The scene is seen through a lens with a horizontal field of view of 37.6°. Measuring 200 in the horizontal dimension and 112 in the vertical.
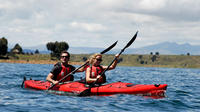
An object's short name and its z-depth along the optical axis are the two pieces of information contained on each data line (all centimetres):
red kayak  1297
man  1402
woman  1348
